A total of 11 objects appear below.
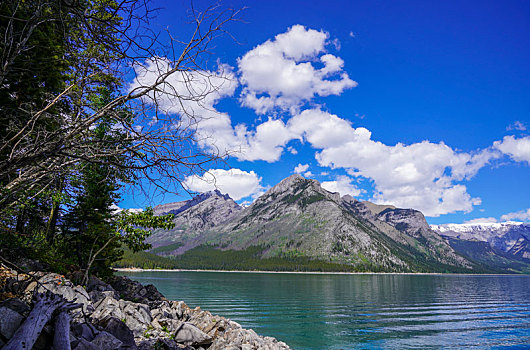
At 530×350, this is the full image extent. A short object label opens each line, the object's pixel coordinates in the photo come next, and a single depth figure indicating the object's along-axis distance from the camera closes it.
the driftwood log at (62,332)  6.68
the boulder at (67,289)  11.71
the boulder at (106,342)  8.54
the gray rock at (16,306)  7.00
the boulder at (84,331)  8.70
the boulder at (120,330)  10.37
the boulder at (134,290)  22.59
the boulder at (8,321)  6.23
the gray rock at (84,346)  7.57
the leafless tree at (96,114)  3.93
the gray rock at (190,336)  15.95
